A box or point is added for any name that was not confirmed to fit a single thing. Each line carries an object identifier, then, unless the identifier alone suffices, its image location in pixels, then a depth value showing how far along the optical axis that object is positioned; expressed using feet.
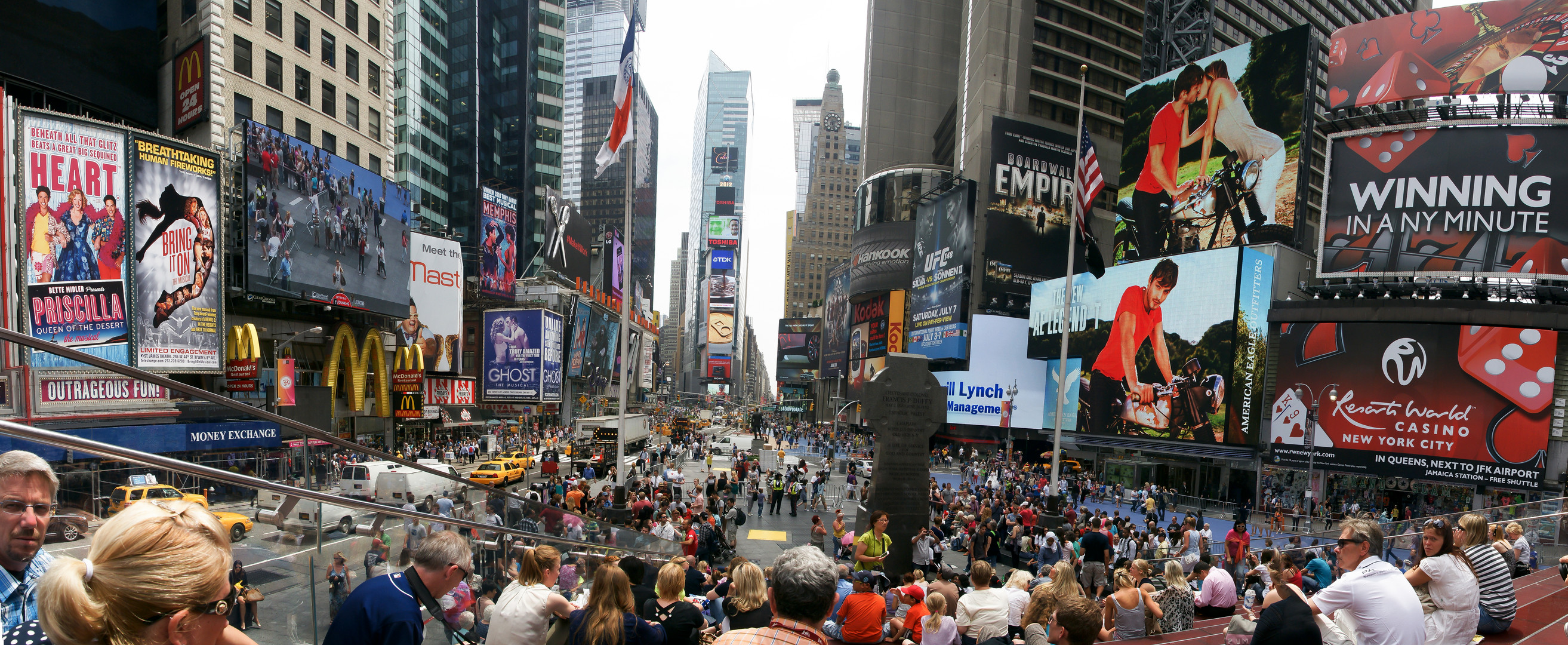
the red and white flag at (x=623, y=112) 60.90
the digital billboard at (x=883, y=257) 250.37
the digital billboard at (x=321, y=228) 95.86
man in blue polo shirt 11.73
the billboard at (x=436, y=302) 145.59
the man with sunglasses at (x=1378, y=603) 15.52
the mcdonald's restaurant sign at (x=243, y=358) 90.02
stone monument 54.65
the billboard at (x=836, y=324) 303.27
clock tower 597.52
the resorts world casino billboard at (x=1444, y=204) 105.50
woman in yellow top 39.29
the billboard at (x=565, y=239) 226.58
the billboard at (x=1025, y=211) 199.82
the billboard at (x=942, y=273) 203.41
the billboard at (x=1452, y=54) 105.50
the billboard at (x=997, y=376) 184.96
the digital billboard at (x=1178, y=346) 122.52
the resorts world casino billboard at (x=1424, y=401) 98.68
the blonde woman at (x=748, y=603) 21.21
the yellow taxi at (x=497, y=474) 99.40
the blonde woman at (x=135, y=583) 6.17
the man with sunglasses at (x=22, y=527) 9.43
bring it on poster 81.05
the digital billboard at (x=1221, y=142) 126.62
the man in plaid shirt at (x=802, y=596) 10.69
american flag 61.26
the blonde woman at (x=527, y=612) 15.89
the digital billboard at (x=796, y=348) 482.69
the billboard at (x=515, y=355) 180.55
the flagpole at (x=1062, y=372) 59.47
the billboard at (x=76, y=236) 71.15
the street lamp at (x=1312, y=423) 112.37
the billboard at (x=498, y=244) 179.42
